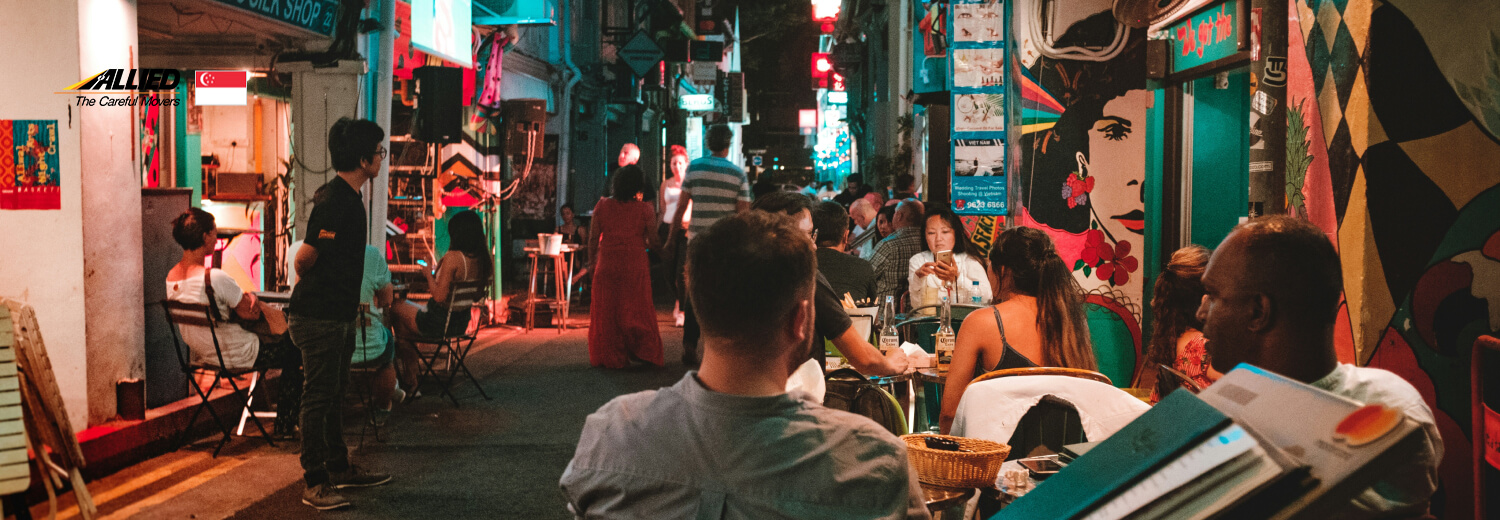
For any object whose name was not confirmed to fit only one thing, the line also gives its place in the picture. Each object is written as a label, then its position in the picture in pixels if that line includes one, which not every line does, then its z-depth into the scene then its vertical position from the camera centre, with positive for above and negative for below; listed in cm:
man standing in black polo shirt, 522 -42
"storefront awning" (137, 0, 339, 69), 841 +165
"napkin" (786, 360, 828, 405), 395 -64
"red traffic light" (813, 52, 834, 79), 4466 +639
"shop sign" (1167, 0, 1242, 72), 576 +105
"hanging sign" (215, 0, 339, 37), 816 +167
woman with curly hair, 409 -41
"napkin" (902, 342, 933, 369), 497 -70
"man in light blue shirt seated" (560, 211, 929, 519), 172 -37
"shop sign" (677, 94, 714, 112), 3256 +346
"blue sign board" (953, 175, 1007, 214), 905 +16
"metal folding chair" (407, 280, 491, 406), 784 -70
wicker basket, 266 -65
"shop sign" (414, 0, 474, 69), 932 +178
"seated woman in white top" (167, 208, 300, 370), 660 -57
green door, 661 +36
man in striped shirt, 935 +24
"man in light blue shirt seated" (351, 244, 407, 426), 707 -84
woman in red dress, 984 -64
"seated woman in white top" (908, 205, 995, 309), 732 -39
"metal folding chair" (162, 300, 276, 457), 644 -70
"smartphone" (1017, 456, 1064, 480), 271 -67
